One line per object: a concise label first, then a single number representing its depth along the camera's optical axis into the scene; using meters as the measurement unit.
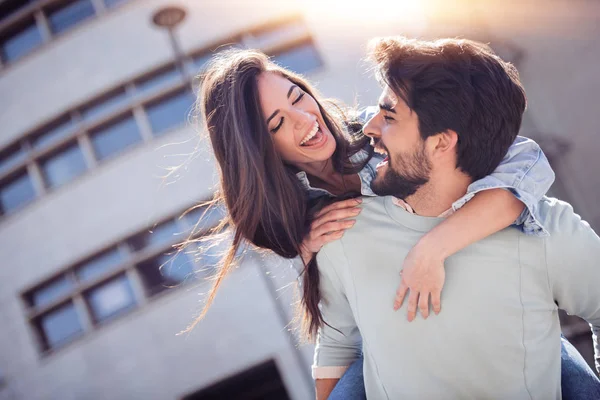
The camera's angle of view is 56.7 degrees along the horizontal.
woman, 2.30
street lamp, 6.94
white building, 8.94
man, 1.89
